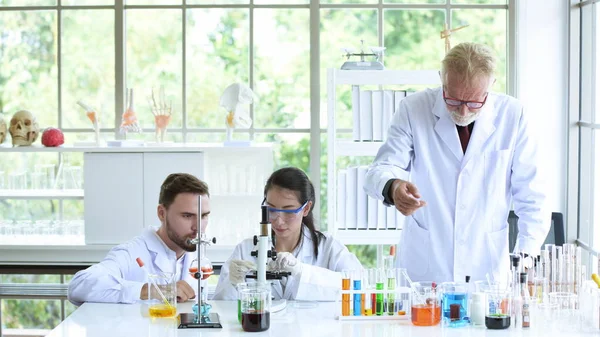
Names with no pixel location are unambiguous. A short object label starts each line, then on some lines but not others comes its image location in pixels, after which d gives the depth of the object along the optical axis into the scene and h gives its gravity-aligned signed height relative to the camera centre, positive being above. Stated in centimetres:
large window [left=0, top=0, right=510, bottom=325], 546 +56
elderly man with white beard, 330 -12
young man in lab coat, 347 -37
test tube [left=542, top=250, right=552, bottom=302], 301 -40
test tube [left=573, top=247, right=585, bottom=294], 300 -41
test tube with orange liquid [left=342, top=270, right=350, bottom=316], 287 -47
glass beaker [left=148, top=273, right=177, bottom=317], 293 -48
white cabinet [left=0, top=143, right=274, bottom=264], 504 -26
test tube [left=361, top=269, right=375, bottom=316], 287 -48
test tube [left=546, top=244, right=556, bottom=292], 301 -41
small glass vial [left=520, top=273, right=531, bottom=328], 276 -49
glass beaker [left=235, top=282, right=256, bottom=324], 278 -43
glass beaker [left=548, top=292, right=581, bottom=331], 275 -51
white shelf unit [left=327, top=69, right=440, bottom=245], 455 +2
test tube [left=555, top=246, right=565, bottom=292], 301 -41
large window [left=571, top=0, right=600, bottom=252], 480 +18
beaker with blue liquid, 279 -48
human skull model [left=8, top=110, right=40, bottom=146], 512 +11
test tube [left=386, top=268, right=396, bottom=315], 287 -47
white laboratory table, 272 -55
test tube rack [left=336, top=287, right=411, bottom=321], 286 -50
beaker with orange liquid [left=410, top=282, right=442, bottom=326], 279 -49
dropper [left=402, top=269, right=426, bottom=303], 280 -45
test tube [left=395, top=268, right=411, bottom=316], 287 -49
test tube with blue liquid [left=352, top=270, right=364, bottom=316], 286 -47
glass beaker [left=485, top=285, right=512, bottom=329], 274 -49
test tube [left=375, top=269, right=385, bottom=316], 287 -44
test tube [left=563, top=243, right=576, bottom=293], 300 -40
